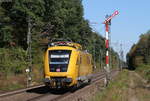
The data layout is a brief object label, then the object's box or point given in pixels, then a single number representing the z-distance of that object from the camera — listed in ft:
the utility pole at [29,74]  113.51
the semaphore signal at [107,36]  105.33
